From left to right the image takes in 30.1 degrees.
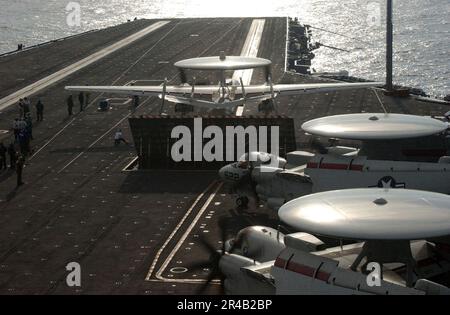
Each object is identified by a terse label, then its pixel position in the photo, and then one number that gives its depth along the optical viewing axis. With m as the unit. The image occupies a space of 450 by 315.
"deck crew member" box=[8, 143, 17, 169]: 70.38
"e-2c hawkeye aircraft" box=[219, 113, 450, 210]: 47.81
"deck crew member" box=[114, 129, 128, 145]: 78.50
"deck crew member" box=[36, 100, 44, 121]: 89.31
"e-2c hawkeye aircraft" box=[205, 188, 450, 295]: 31.25
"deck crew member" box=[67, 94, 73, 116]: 92.56
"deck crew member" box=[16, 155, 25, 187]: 64.62
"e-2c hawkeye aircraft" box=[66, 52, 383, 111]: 81.25
